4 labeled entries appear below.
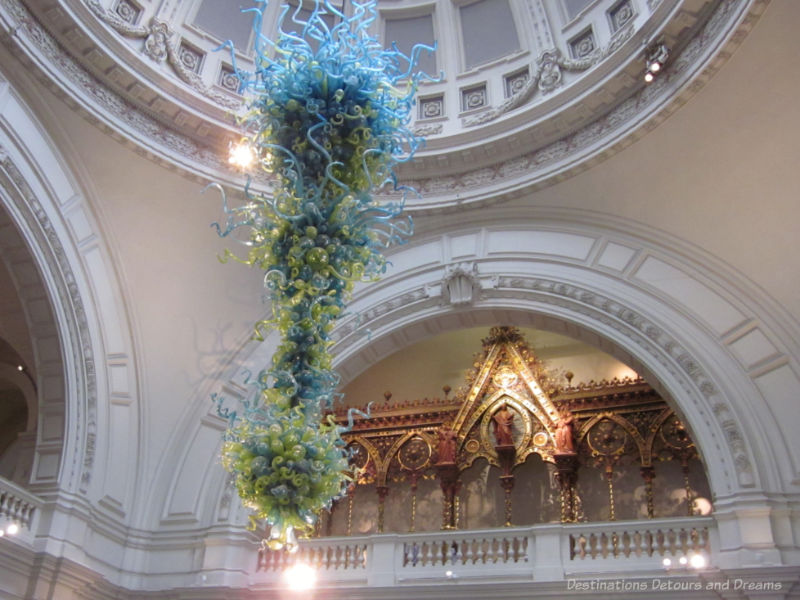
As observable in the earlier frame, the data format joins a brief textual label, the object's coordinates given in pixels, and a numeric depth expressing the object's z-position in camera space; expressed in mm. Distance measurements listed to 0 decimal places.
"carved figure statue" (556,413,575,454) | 12391
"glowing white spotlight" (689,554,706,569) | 9146
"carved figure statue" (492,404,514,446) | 12836
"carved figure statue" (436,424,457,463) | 12955
